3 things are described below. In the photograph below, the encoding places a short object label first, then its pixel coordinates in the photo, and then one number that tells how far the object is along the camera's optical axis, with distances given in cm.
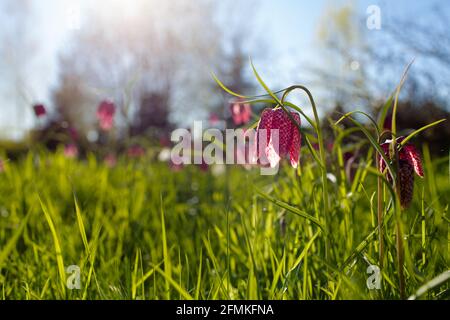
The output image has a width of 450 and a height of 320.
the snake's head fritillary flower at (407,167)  80
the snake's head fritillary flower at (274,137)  85
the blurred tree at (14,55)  706
